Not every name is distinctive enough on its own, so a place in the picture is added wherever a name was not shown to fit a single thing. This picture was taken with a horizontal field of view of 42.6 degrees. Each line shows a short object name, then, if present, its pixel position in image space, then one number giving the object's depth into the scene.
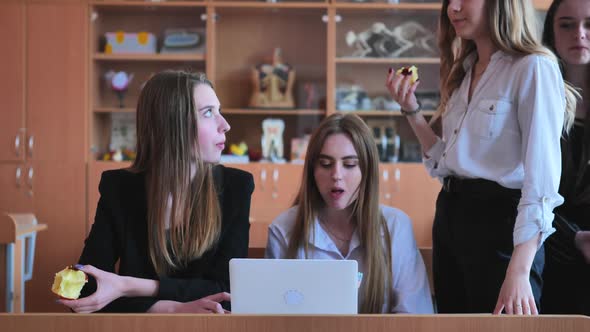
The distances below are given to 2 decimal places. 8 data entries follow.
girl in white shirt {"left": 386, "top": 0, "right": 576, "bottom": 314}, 1.49
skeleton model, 4.76
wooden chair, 2.93
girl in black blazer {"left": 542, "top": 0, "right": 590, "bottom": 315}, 1.81
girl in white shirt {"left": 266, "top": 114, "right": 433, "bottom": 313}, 1.99
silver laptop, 1.34
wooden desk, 1.07
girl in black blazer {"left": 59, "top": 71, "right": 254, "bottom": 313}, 1.80
